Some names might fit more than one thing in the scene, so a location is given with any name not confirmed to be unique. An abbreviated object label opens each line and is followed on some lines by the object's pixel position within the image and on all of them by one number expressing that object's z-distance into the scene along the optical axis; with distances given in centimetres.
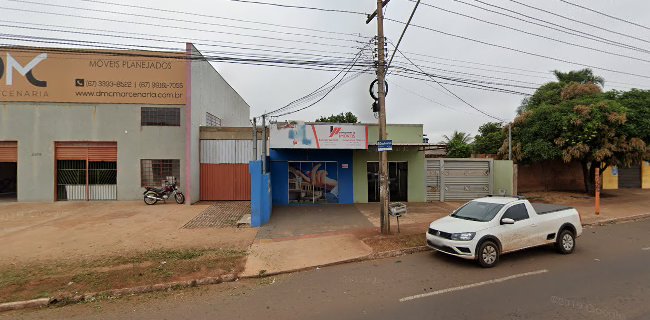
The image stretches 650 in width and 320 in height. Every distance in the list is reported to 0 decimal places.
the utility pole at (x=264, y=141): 1277
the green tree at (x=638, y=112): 1546
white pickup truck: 676
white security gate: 1700
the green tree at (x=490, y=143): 2170
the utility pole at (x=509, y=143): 1752
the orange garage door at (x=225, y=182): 1712
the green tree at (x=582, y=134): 1541
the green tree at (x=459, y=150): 2622
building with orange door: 1591
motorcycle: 1536
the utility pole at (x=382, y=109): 932
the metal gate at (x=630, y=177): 2270
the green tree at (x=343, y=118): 4305
